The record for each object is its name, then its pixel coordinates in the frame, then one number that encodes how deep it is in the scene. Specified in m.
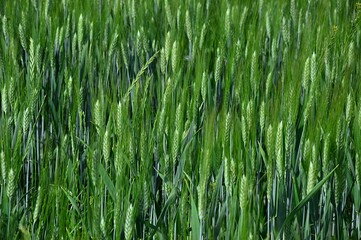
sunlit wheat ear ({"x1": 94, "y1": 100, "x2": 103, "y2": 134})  3.58
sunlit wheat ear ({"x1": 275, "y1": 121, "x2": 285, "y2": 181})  3.47
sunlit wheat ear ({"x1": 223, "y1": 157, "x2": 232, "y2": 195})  3.49
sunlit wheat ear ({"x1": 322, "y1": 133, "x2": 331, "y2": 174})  3.54
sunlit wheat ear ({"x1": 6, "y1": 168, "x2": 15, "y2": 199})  3.50
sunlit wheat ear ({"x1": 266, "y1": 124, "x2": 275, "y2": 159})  3.48
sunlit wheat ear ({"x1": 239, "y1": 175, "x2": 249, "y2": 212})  3.28
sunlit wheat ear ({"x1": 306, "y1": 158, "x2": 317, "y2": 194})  3.46
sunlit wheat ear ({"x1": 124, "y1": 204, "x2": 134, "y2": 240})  3.26
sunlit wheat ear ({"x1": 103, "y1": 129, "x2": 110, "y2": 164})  3.51
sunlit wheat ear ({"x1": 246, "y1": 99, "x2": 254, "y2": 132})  3.63
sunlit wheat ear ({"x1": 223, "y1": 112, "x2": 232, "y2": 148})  3.60
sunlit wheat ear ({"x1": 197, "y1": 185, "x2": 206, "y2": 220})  3.32
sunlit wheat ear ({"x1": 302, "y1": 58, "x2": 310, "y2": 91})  4.05
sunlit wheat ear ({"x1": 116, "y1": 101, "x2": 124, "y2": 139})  3.48
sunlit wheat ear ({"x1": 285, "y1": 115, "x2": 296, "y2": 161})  3.55
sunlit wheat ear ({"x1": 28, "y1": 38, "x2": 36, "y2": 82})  4.19
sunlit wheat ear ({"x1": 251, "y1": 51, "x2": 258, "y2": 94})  4.09
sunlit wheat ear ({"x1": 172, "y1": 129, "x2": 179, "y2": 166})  3.56
